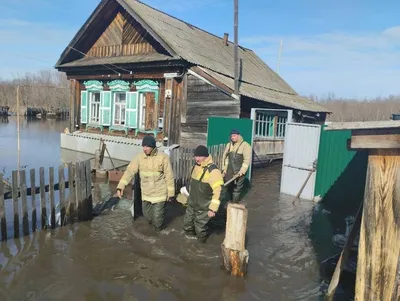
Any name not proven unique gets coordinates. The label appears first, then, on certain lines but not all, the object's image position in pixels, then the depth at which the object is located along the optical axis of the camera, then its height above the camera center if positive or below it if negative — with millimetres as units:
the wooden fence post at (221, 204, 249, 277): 4277 -1642
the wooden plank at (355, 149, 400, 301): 2705 -885
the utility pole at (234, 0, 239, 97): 11289 +2981
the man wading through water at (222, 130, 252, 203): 7418 -960
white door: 8055 -920
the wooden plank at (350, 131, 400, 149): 2662 -138
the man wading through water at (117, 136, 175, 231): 5562 -1119
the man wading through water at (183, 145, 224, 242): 5035 -1191
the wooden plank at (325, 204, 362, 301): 3467 -1381
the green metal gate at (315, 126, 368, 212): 8062 -1278
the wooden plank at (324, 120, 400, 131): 2660 -12
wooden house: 12148 +1408
